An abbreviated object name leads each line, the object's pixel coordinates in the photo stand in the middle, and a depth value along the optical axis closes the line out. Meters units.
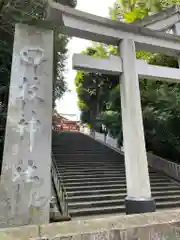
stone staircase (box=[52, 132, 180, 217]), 5.80
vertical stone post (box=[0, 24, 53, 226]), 3.14
